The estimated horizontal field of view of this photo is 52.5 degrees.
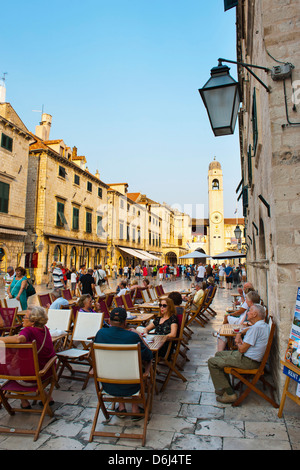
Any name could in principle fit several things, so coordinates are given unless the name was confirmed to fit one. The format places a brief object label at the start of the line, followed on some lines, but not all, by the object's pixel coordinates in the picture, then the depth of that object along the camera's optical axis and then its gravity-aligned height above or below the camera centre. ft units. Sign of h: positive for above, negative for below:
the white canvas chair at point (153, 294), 31.61 -3.07
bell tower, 185.98 +34.35
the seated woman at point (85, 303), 17.73 -2.24
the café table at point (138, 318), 18.35 -3.33
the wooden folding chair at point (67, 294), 27.30 -2.70
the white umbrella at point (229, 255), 56.30 +1.82
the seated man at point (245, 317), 14.66 -2.88
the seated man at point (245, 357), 11.47 -3.51
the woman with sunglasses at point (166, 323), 13.83 -2.81
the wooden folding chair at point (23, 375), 9.31 -3.54
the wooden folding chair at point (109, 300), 25.65 -3.03
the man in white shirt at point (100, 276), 40.06 -1.51
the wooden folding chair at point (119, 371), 9.00 -3.25
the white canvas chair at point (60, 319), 16.85 -3.05
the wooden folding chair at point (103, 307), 20.97 -2.95
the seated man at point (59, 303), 19.21 -2.48
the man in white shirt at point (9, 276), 25.72 -1.01
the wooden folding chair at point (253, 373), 10.93 -4.02
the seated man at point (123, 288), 27.17 -2.26
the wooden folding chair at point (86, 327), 15.36 -3.27
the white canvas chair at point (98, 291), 32.97 -2.93
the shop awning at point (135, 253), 105.85 +4.36
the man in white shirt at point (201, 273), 52.01 -1.40
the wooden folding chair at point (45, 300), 23.24 -2.75
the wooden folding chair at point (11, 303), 21.25 -2.70
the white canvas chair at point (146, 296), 29.12 -3.07
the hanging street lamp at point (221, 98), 11.53 +6.45
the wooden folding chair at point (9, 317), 18.25 -3.16
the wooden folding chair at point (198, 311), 24.36 -3.80
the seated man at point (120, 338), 9.59 -2.44
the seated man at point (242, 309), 19.96 -2.90
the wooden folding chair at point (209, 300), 28.81 -3.43
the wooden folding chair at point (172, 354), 13.08 -4.08
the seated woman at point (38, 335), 10.60 -2.49
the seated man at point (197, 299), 25.69 -2.90
